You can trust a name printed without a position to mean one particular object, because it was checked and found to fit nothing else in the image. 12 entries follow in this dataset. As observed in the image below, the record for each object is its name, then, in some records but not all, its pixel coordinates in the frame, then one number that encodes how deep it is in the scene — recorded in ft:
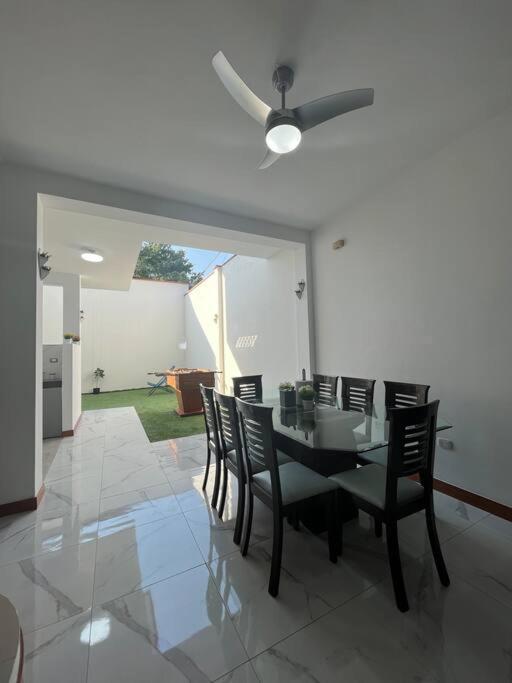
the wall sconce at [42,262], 8.53
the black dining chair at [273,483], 5.12
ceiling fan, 4.89
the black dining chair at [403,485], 4.69
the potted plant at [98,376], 30.80
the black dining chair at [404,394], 7.39
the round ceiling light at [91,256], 14.03
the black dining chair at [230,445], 6.31
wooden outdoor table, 17.94
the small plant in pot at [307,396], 8.44
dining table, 5.57
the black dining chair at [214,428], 7.80
